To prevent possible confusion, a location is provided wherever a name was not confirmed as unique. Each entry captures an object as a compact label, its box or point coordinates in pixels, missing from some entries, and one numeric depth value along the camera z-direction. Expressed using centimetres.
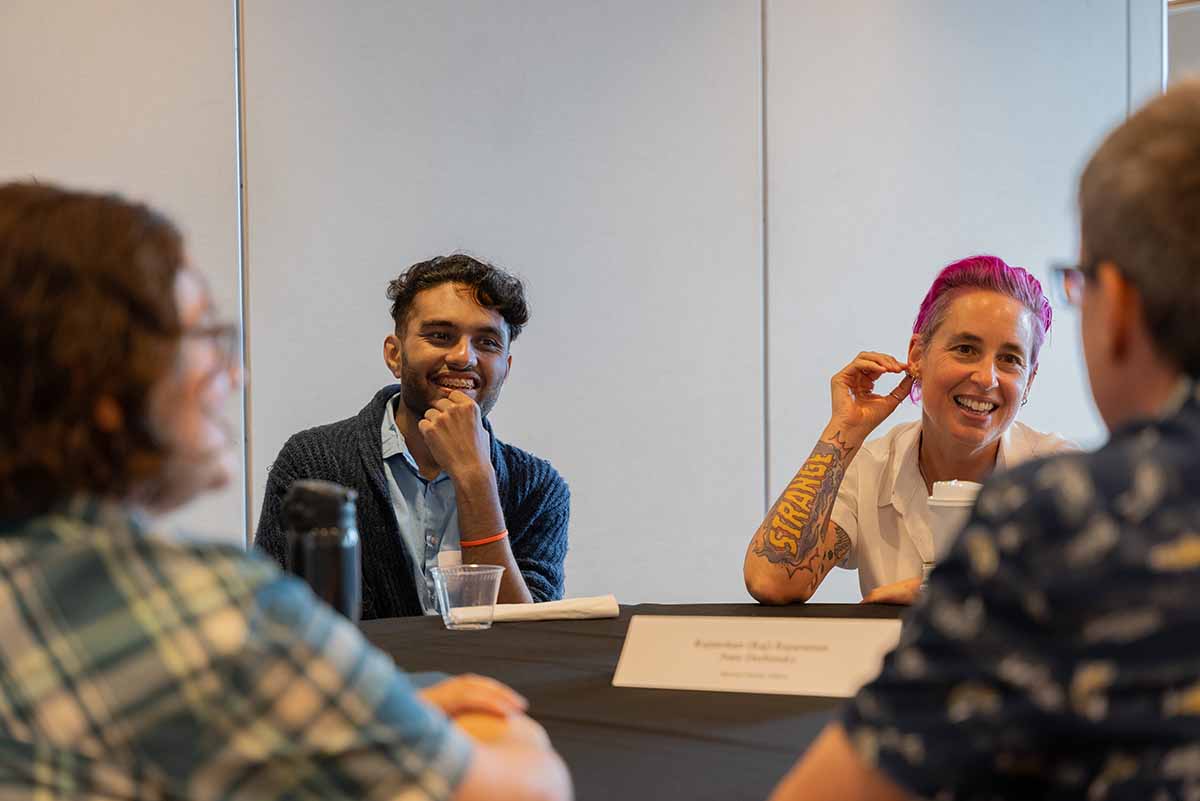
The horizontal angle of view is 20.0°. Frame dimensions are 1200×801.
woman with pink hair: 476
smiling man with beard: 483
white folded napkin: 446
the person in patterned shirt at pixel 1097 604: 205
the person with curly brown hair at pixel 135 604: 225
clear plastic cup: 441
